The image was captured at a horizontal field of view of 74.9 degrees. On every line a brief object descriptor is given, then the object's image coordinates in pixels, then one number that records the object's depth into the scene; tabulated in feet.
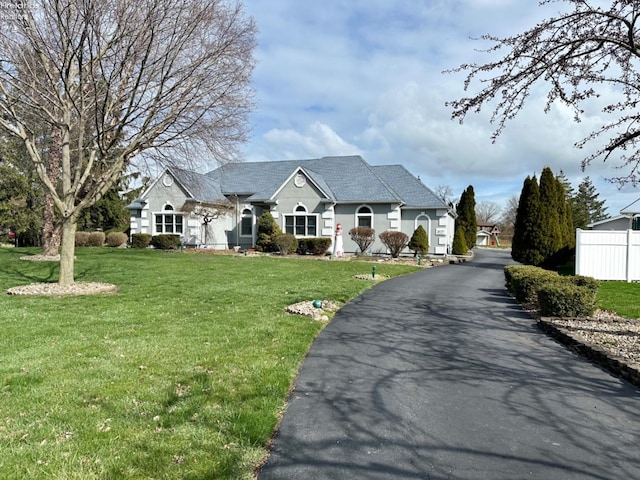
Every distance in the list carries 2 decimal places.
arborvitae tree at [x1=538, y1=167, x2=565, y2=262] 63.72
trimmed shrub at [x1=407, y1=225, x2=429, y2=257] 86.33
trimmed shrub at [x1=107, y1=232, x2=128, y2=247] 110.55
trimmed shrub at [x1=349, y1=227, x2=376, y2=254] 86.02
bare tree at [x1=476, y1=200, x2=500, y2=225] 316.64
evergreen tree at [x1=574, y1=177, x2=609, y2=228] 184.12
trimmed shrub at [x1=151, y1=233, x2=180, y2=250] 96.53
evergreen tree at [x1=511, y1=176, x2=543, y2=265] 64.03
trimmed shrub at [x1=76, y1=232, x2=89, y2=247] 106.42
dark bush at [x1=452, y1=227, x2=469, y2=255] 102.89
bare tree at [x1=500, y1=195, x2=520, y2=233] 264.76
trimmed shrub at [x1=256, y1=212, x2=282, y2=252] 89.86
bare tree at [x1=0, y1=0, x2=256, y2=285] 34.63
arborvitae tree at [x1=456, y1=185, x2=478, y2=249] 132.87
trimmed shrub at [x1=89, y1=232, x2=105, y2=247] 107.55
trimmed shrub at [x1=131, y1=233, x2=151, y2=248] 98.68
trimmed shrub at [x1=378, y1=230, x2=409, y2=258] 82.64
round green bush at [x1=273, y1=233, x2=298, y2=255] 84.74
